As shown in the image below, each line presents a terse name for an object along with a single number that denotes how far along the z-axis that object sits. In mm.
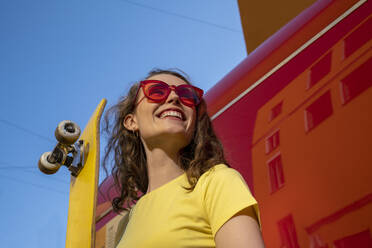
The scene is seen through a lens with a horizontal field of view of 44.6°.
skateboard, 1658
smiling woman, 1089
